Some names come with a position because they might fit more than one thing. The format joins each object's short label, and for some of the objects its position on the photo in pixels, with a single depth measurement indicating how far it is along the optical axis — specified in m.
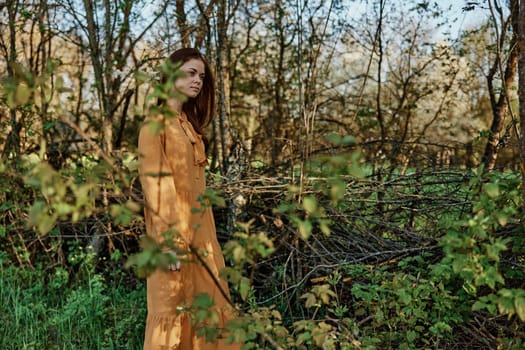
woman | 2.59
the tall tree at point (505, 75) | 4.78
